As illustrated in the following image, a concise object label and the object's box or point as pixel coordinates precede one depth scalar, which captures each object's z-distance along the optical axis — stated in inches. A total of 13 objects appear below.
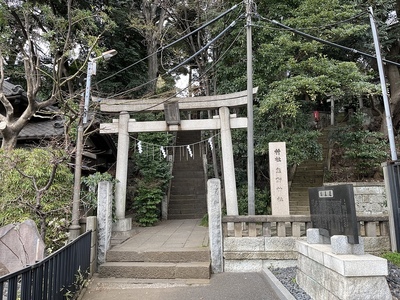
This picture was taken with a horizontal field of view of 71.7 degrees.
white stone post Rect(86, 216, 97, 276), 219.5
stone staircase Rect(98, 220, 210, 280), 214.4
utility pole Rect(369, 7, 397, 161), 281.3
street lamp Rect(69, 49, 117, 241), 209.7
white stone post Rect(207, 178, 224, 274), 226.1
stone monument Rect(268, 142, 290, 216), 278.4
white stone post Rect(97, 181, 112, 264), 232.4
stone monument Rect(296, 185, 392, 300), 129.2
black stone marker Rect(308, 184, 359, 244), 143.2
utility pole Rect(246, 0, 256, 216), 279.1
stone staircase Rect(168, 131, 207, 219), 488.1
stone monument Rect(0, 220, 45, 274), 172.2
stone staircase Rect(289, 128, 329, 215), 445.4
